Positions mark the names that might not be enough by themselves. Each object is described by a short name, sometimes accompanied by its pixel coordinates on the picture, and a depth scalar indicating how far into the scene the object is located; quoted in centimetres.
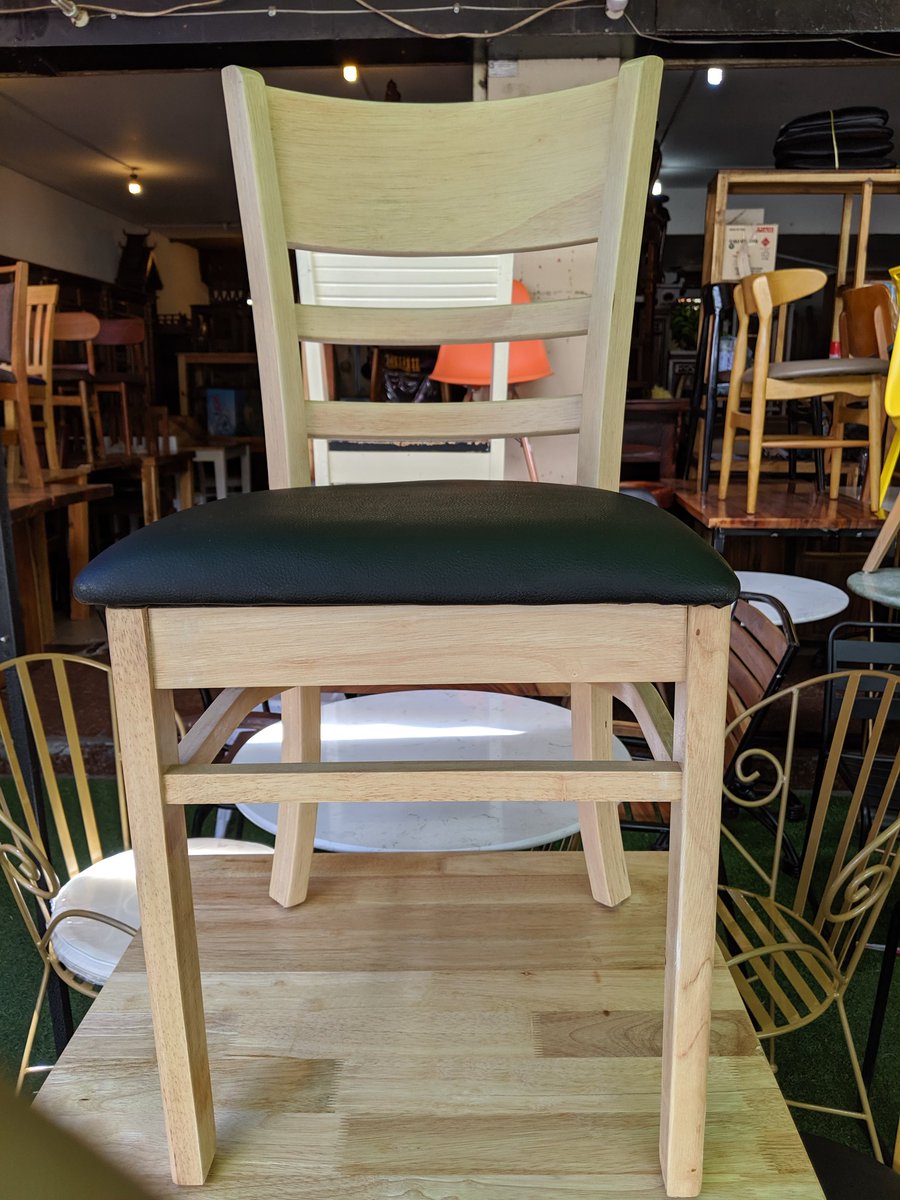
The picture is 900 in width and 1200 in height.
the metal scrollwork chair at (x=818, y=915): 102
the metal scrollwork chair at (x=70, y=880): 111
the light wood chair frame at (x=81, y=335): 559
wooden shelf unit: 388
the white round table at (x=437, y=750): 119
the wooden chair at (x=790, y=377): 301
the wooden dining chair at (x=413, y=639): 61
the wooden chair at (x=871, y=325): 294
